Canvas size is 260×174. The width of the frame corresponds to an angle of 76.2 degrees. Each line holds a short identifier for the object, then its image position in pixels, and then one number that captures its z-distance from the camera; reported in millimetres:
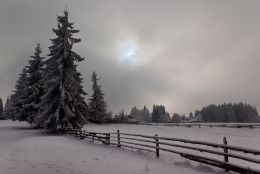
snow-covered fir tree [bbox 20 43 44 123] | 26875
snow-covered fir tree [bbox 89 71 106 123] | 45125
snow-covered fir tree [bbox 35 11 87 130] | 19769
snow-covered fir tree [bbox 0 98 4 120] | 70175
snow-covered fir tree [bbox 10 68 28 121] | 27153
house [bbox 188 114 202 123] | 121069
